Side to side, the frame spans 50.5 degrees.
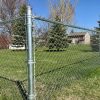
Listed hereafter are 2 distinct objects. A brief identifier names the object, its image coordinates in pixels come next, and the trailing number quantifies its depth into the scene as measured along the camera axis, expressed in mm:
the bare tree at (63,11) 13673
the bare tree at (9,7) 14357
